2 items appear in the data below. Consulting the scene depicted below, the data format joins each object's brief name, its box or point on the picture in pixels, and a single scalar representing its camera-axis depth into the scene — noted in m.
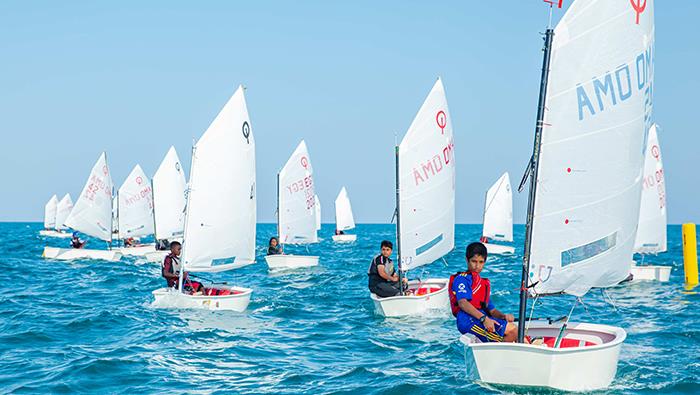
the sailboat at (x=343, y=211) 74.56
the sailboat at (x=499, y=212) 49.25
